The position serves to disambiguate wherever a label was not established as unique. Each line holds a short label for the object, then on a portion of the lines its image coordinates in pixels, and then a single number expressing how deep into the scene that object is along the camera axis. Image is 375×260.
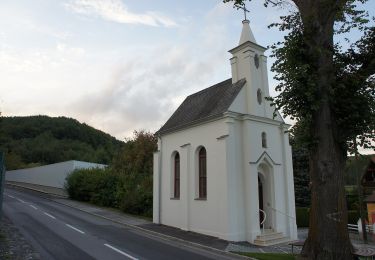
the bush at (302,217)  28.71
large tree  11.51
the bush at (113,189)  26.98
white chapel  18.30
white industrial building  38.97
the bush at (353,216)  34.12
